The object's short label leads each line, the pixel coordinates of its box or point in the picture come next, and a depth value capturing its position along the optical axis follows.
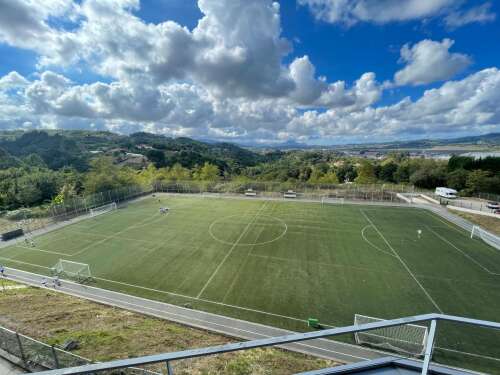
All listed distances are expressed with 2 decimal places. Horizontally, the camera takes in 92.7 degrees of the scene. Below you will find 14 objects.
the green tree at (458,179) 55.50
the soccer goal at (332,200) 43.68
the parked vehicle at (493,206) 36.19
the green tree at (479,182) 49.22
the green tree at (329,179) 64.49
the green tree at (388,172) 77.88
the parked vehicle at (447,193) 42.69
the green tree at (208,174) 65.94
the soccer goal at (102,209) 38.12
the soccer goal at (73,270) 20.02
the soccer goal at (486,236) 24.68
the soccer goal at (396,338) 11.14
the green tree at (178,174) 65.38
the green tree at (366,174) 64.44
